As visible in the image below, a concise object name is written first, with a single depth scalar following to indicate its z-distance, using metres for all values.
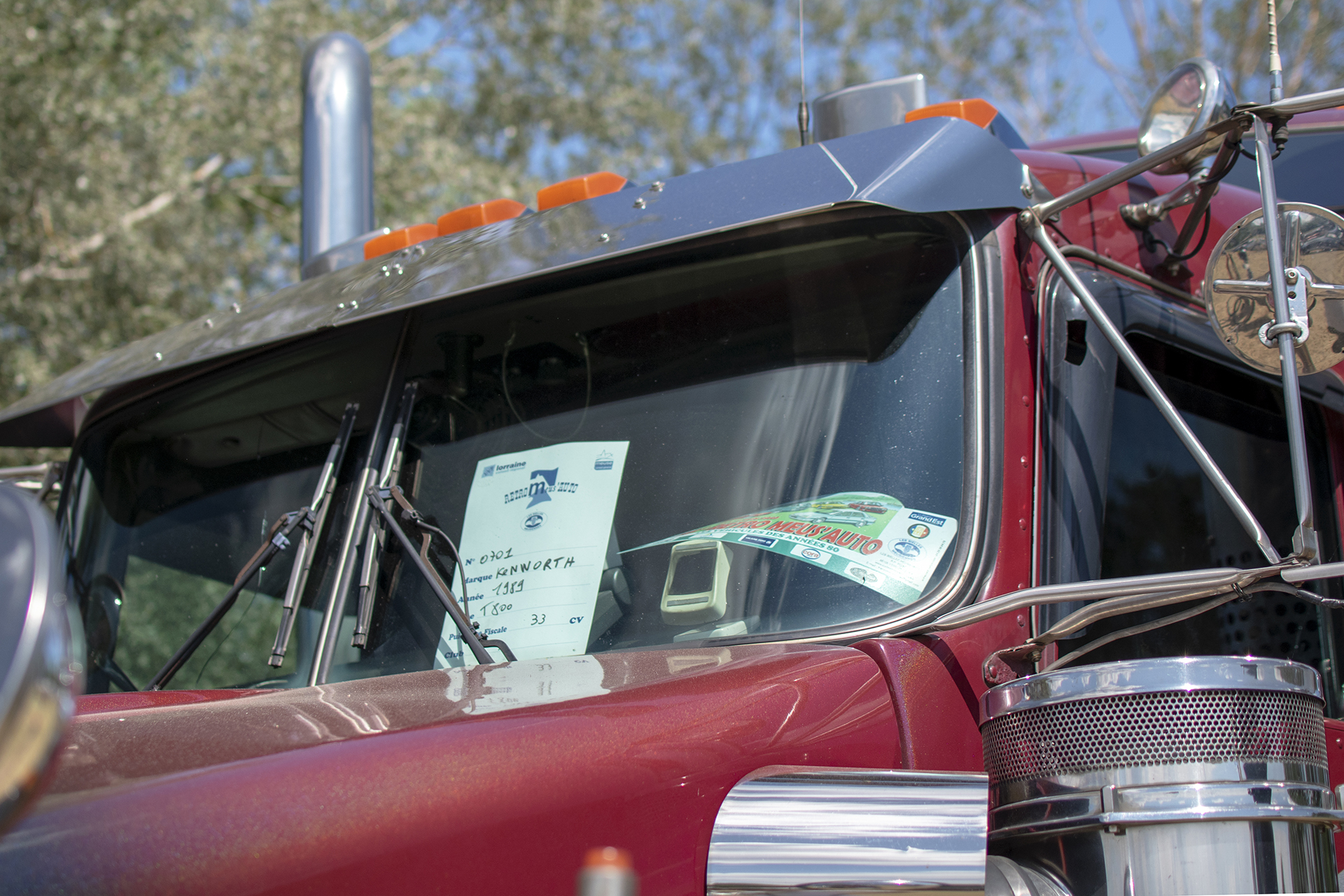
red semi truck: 3.00
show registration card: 3.60
